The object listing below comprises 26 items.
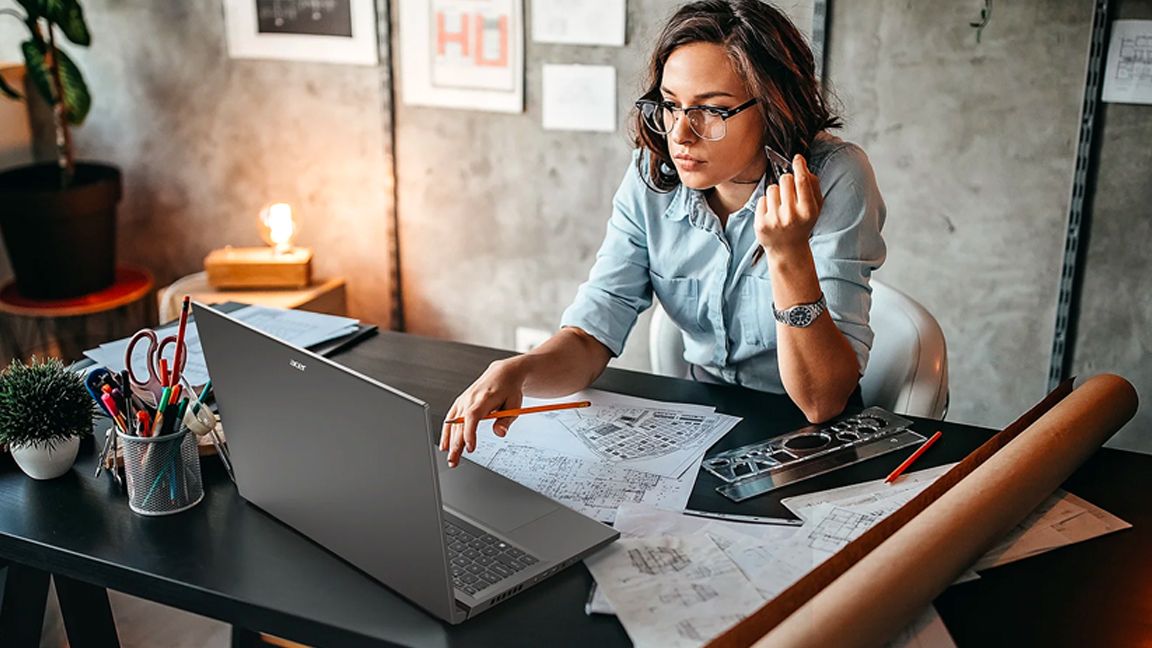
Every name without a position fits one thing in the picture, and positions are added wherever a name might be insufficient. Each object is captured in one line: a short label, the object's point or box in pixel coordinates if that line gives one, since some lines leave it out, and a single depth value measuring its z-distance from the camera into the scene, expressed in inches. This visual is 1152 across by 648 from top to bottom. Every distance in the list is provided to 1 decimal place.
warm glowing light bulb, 128.0
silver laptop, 43.7
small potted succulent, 55.6
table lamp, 125.0
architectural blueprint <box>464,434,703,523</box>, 54.3
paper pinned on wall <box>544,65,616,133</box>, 116.5
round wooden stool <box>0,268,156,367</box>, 126.4
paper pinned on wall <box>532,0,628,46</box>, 114.0
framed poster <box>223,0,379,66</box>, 124.7
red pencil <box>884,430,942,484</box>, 56.1
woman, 63.1
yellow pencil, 57.8
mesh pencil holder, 53.7
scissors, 56.4
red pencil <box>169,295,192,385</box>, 55.7
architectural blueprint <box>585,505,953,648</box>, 44.6
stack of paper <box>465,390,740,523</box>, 55.2
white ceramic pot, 56.6
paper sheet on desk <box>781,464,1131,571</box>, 50.5
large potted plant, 123.3
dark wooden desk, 44.8
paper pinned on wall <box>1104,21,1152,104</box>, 97.8
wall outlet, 128.8
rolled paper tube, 41.7
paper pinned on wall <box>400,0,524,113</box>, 118.9
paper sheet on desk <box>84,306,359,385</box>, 69.9
